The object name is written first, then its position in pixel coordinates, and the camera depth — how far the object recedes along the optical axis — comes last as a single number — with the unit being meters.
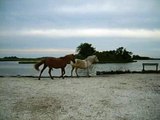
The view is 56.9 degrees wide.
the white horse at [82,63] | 8.73
